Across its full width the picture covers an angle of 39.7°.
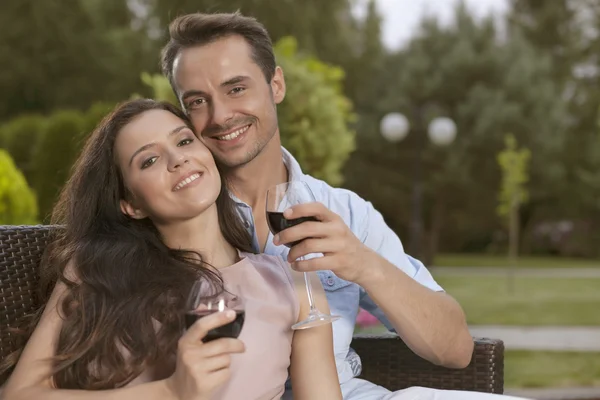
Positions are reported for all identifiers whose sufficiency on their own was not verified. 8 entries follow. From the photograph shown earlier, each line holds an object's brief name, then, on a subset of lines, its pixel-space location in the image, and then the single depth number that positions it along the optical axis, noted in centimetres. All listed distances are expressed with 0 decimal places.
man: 249
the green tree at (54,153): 1049
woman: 217
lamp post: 1462
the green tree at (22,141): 1400
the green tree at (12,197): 722
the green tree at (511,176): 1741
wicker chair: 249
